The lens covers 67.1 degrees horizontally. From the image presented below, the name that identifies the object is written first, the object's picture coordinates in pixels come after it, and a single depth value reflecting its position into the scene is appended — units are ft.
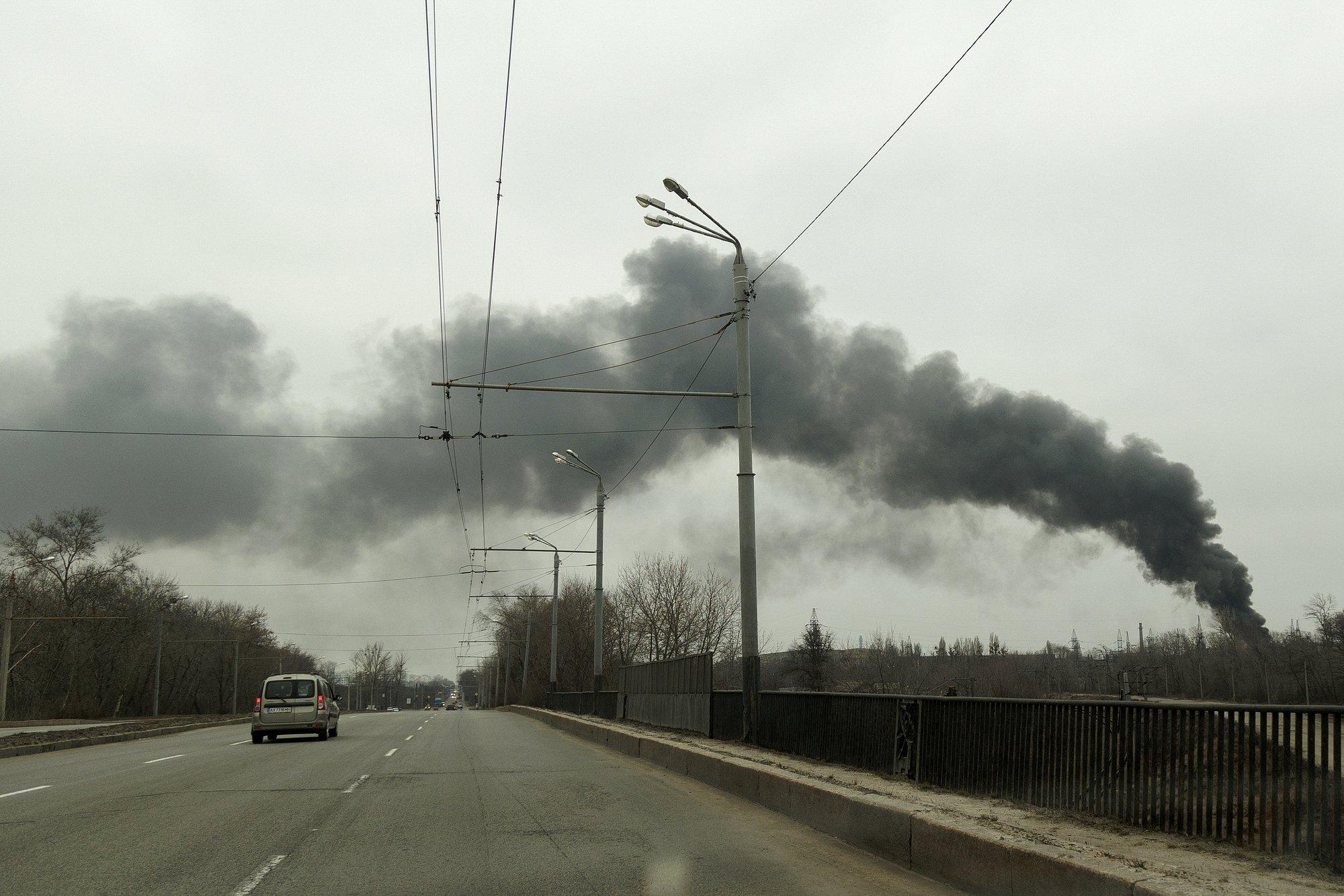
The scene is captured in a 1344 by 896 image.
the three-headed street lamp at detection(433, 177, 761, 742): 53.26
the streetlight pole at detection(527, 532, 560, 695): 159.01
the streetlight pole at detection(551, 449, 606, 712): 116.37
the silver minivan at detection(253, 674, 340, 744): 87.15
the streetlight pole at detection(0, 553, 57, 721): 139.03
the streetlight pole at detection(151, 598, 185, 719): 190.08
